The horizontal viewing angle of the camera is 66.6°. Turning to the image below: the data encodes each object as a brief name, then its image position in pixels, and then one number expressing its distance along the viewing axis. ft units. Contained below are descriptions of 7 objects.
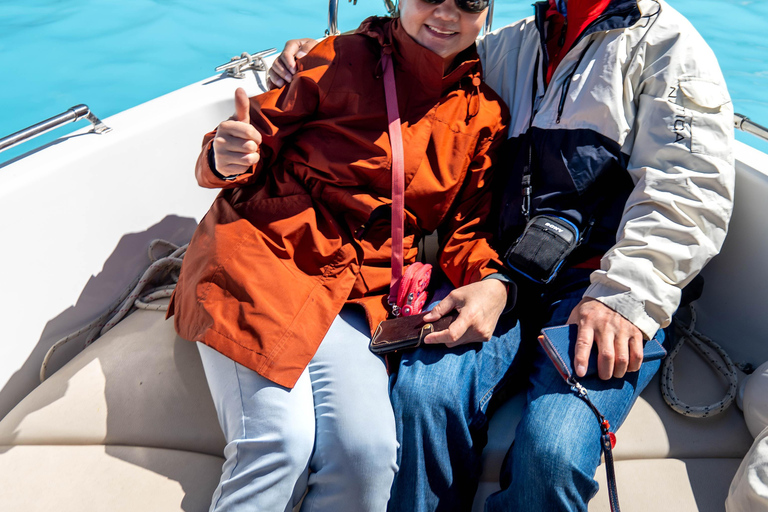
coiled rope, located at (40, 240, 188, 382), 5.59
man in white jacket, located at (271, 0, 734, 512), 4.25
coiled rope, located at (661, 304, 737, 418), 4.68
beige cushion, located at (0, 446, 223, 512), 4.04
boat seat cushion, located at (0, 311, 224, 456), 4.53
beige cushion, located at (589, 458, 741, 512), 4.20
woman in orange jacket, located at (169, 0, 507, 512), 4.11
